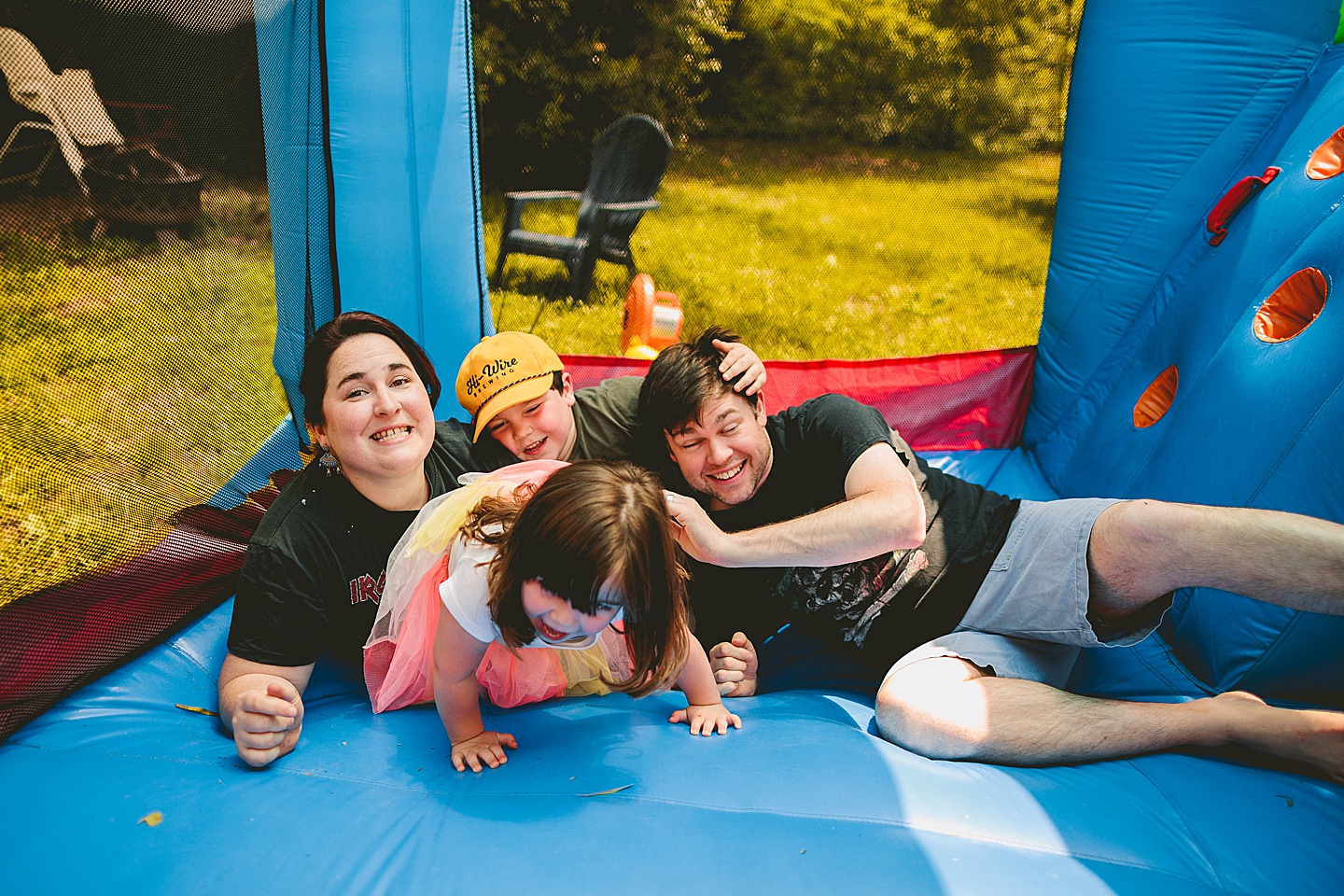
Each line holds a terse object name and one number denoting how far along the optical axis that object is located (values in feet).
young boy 6.32
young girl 4.28
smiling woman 5.28
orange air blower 9.95
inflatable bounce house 4.13
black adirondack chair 10.14
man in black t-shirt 4.88
